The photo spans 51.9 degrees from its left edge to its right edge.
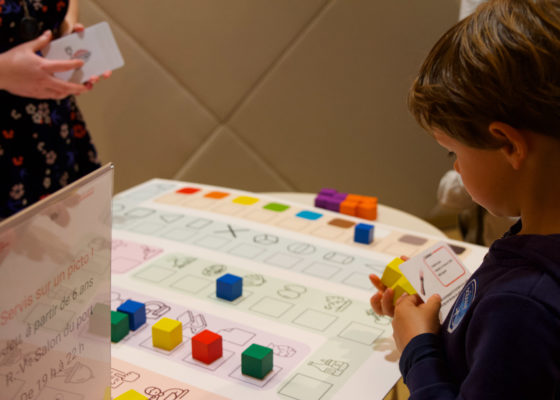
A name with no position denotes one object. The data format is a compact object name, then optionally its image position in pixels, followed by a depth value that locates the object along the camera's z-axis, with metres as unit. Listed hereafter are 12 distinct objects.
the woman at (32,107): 1.31
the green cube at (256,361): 0.78
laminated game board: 0.79
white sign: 0.51
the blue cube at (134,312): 0.90
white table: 1.46
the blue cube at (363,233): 1.23
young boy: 0.54
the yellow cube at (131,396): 0.73
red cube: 0.81
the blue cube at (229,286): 0.99
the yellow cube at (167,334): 0.85
